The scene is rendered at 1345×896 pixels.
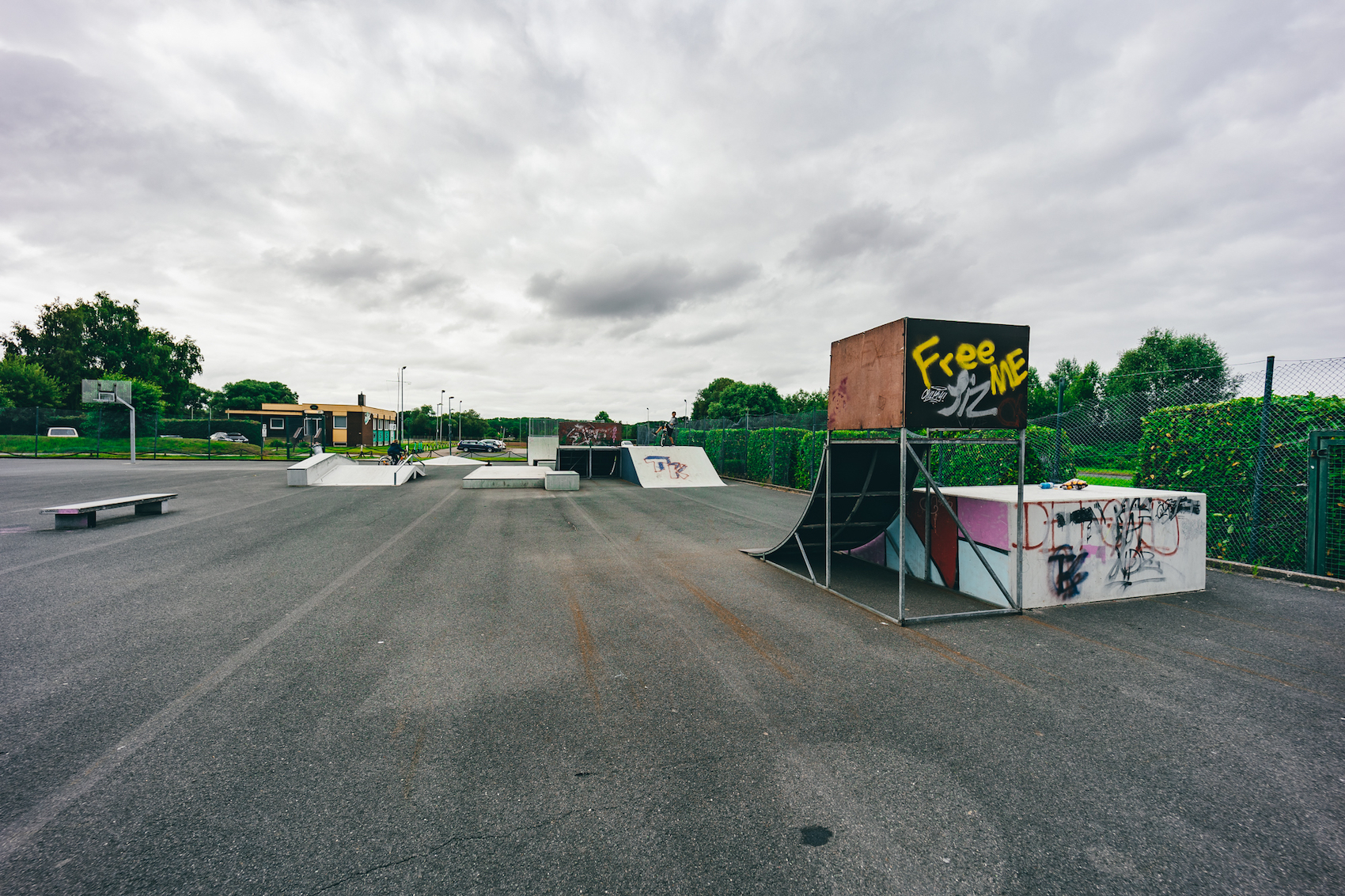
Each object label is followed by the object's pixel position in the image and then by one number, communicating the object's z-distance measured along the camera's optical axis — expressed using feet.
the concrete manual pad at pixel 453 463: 103.71
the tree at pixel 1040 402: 169.61
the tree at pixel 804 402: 296.10
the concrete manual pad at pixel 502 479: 61.62
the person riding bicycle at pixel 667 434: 88.07
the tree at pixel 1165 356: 148.87
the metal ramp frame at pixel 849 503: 22.66
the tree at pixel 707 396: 348.59
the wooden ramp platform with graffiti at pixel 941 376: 17.07
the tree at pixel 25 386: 149.38
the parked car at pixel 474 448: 184.96
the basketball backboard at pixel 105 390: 111.55
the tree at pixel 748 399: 296.92
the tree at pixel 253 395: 347.97
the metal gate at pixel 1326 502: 22.12
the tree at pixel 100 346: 178.19
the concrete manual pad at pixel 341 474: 59.77
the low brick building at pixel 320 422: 219.61
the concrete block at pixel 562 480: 59.88
